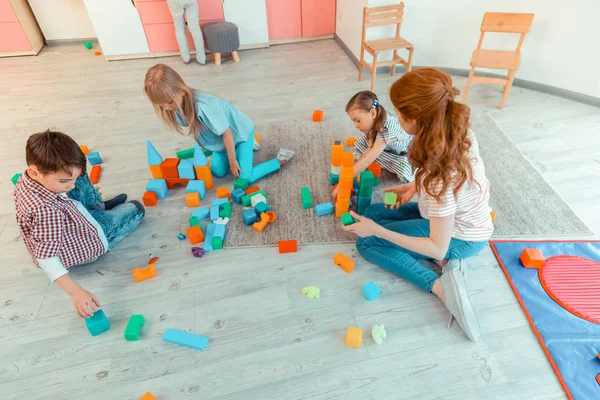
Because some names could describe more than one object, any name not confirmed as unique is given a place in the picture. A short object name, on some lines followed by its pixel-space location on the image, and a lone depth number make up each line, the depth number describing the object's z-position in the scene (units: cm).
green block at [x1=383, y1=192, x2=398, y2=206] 183
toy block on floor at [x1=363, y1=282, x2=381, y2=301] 167
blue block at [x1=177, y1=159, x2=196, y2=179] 222
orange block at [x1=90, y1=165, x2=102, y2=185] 239
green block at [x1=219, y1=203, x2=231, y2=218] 210
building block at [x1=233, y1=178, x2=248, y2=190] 224
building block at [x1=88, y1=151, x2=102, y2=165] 249
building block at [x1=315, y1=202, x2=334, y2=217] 209
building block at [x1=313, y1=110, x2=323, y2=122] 285
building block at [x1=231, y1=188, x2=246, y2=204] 217
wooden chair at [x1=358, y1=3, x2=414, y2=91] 309
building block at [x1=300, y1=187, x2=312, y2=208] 212
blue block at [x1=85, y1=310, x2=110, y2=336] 155
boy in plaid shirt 143
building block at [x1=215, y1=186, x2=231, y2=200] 222
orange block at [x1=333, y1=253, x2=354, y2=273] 180
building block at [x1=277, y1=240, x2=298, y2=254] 188
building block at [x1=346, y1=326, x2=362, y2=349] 150
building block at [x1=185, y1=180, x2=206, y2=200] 220
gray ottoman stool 361
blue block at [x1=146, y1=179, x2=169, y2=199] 221
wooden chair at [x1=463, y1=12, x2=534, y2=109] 282
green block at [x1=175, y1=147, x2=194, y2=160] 252
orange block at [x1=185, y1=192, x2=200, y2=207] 215
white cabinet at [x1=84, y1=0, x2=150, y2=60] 364
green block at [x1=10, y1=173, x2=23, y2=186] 236
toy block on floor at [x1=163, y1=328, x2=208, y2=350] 154
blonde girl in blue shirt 184
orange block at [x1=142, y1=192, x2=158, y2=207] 218
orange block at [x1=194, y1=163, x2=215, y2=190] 222
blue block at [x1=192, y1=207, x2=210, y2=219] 210
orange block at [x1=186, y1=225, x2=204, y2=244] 194
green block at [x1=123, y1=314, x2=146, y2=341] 155
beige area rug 199
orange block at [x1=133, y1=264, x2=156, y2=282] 180
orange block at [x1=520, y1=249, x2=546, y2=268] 176
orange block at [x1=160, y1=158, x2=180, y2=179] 223
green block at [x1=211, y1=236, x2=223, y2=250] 192
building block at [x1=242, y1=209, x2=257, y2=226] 202
